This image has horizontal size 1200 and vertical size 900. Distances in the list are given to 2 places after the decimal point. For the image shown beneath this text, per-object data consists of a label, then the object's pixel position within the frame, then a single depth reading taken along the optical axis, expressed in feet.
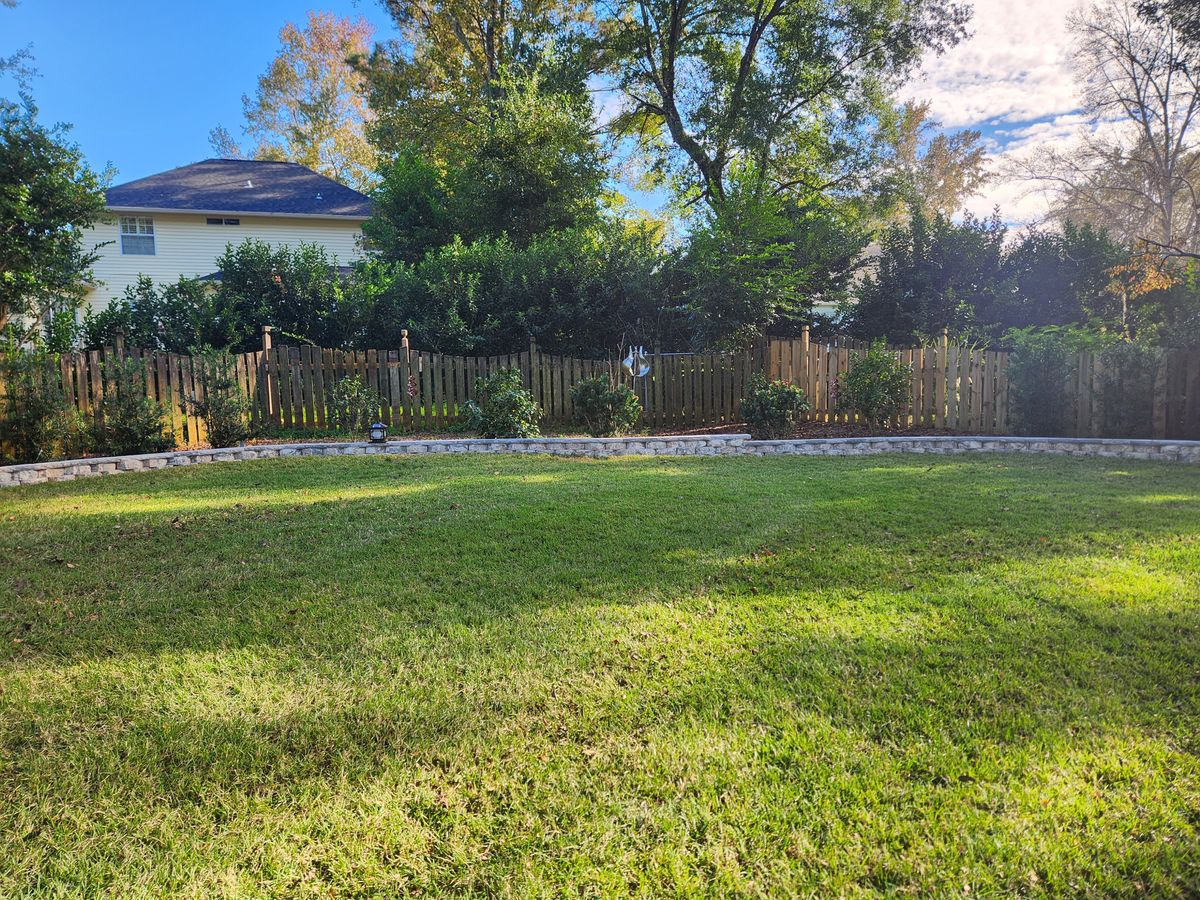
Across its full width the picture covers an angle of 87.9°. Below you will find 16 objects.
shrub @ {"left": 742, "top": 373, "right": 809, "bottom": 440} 31.42
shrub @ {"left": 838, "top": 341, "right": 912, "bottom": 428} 32.12
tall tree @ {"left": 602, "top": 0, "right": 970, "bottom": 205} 53.31
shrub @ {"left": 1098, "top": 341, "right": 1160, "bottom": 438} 28.99
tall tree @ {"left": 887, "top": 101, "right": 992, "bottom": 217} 93.04
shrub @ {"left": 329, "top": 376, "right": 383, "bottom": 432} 32.07
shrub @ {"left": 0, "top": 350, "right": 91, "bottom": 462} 25.14
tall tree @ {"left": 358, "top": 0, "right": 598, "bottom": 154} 65.98
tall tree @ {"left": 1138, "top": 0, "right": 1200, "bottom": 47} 36.88
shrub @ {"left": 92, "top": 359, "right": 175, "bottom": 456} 26.76
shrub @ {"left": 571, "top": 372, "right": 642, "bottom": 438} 31.89
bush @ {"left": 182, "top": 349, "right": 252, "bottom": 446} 28.66
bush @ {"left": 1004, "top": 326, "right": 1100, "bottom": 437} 30.37
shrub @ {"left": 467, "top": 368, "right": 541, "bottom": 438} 30.48
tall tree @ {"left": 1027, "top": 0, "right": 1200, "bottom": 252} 62.28
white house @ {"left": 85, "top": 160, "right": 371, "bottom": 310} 60.90
